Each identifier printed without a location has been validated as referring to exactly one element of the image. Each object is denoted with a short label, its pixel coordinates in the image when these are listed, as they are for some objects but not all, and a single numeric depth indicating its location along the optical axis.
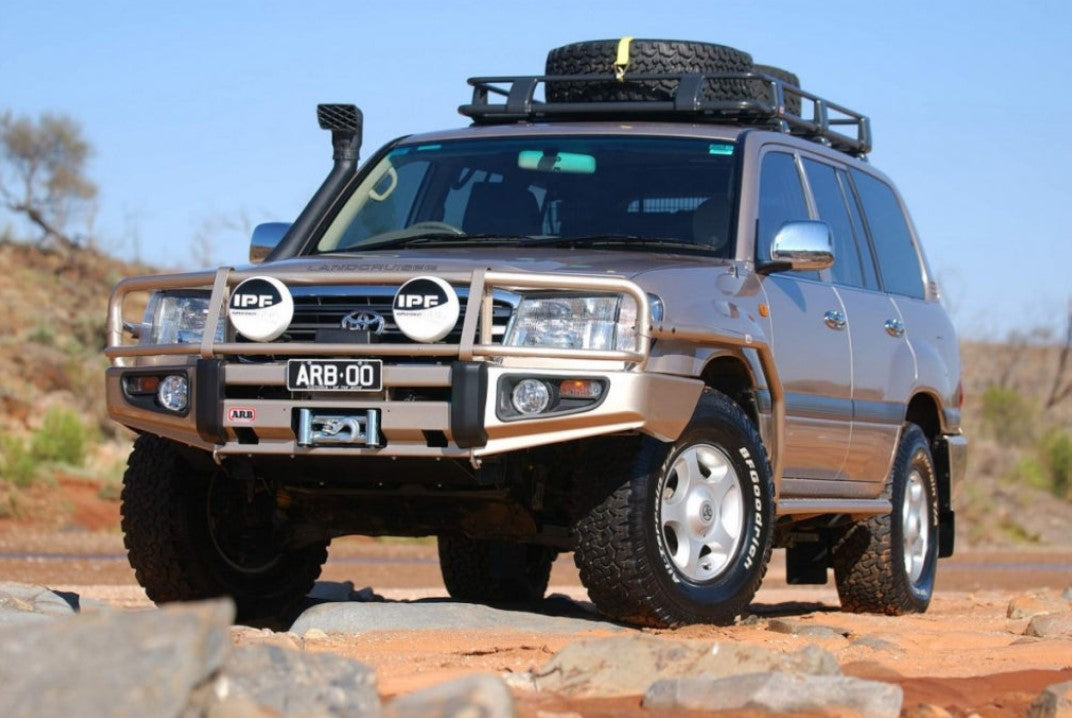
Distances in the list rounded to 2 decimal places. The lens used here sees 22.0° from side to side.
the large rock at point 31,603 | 9.31
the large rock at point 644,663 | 7.30
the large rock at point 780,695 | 6.70
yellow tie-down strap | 12.73
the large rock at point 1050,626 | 10.77
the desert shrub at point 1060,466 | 42.74
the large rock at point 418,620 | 9.90
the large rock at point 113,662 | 5.04
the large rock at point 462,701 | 5.41
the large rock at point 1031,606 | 12.77
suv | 9.25
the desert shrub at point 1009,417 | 52.59
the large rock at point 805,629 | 10.28
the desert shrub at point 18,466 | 30.86
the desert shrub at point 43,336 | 44.67
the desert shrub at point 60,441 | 33.56
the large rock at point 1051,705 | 6.96
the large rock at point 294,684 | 5.93
